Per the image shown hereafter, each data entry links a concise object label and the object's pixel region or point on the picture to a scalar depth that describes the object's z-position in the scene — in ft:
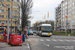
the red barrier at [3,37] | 37.37
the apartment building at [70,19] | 137.85
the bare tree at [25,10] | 64.87
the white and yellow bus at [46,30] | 66.36
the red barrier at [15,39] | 29.22
